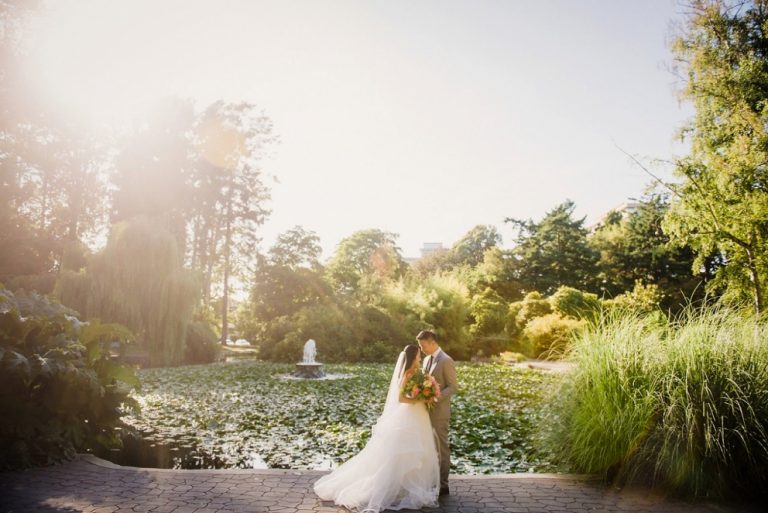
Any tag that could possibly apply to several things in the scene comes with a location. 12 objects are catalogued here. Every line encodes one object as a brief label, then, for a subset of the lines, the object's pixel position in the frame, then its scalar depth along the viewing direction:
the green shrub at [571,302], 24.81
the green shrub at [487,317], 28.97
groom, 5.12
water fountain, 16.28
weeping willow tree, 18.28
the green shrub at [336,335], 24.25
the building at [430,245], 115.00
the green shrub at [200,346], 21.72
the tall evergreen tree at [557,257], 39.47
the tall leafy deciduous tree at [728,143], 14.11
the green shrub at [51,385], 5.84
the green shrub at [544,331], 21.91
